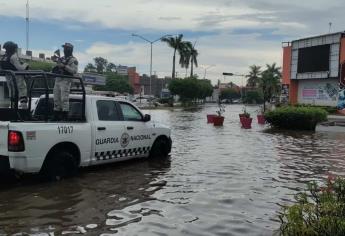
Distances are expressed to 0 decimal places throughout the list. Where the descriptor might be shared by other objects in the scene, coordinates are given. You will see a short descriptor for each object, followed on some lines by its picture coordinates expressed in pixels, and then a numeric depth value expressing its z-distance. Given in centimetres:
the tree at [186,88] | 8362
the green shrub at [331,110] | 4744
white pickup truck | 810
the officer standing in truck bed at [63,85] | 942
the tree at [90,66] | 15399
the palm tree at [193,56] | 9452
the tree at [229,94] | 16000
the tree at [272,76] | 10231
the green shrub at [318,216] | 435
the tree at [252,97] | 14525
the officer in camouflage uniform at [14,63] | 957
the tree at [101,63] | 17088
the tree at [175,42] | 8956
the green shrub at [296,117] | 2442
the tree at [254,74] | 14850
